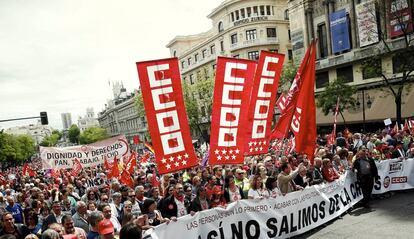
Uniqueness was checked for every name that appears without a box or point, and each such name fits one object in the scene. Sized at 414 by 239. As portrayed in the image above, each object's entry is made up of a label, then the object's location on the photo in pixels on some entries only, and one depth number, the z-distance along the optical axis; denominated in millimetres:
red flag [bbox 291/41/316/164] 8664
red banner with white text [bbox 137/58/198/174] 6719
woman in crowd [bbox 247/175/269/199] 7617
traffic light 21788
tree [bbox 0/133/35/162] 65550
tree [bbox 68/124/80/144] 165875
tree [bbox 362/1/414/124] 24922
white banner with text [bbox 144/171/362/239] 6156
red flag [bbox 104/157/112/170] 16294
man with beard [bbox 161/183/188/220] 6934
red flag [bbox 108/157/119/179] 13295
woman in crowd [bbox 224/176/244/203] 7703
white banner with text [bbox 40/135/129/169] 16328
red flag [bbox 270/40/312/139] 9133
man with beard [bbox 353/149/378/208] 9431
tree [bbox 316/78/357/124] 29422
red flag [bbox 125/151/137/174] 14472
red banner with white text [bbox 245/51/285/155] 8812
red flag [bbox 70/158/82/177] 16295
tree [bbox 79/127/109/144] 117906
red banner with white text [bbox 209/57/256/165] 7758
